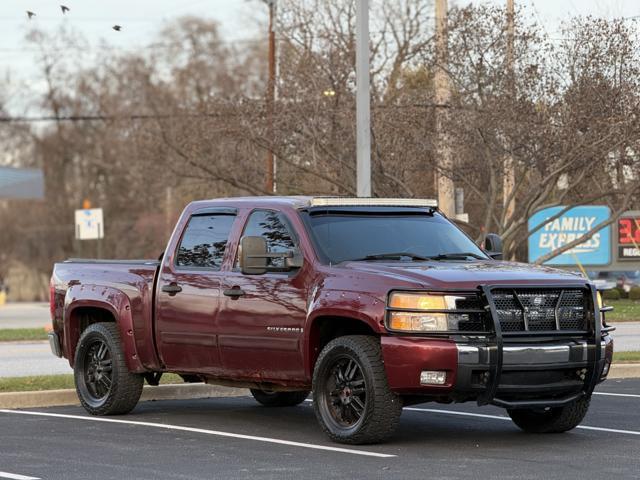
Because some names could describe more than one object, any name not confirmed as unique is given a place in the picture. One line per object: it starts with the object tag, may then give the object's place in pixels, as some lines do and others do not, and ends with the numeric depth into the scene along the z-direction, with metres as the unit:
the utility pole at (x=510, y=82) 29.48
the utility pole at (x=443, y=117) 29.84
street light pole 20.77
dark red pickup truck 10.31
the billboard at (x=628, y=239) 42.12
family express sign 41.78
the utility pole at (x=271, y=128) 33.03
